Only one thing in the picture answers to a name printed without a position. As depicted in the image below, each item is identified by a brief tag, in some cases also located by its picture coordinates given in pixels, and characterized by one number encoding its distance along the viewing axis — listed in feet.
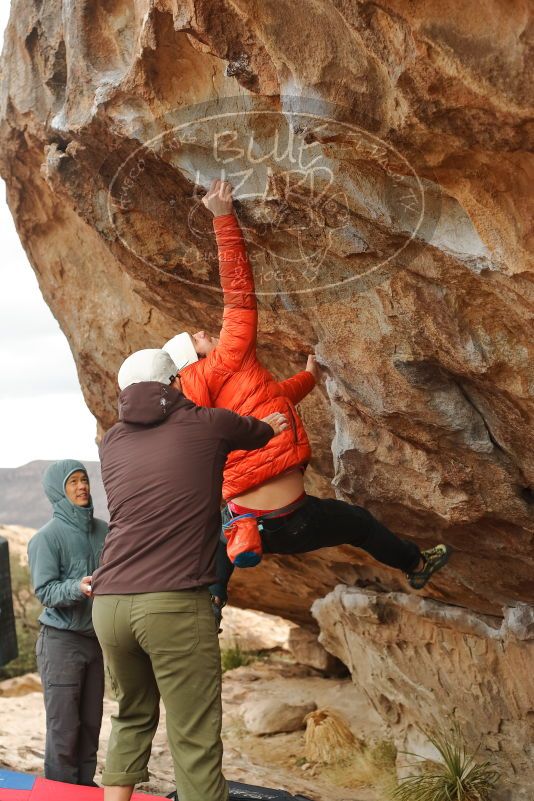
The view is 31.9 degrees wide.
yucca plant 18.57
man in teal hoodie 15.46
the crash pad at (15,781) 14.56
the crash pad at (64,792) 14.07
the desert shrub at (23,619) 39.93
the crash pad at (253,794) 15.24
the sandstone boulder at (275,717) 26.71
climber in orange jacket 13.83
